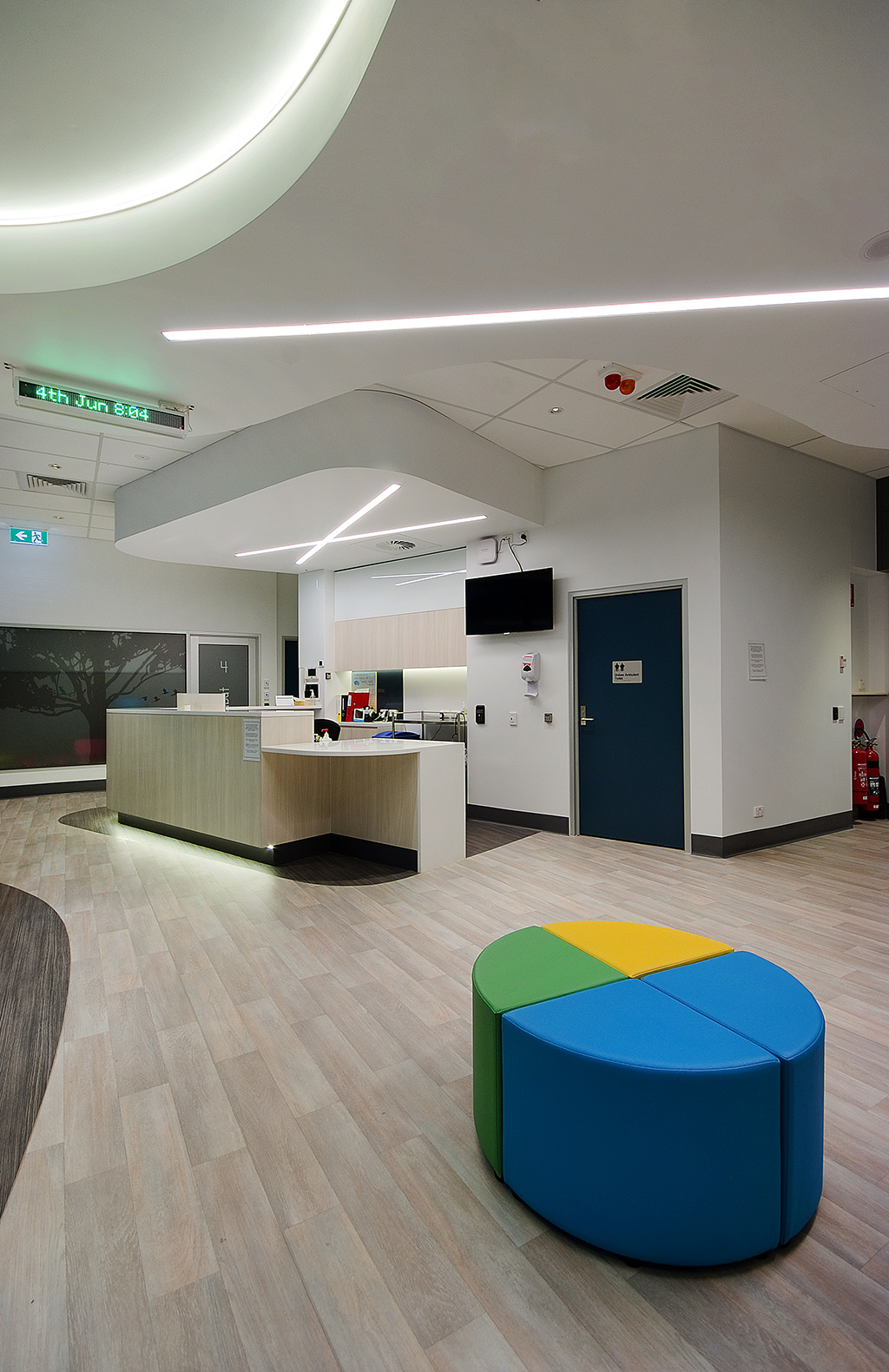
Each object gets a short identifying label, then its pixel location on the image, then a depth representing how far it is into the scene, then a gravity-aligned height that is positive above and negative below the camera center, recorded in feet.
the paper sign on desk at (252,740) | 16.71 -1.14
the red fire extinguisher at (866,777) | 23.06 -3.16
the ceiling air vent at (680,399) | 15.06 +7.08
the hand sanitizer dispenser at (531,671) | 21.35 +0.70
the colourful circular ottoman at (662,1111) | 4.88 -3.28
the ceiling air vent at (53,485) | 21.97 +7.32
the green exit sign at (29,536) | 27.17 +6.79
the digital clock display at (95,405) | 12.32 +5.74
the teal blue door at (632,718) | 18.52 -0.79
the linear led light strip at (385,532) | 20.69 +5.50
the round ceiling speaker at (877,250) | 8.04 +5.50
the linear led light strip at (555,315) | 9.11 +5.61
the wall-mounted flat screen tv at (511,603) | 20.94 +2.98
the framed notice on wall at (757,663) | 18.31 +0.77
